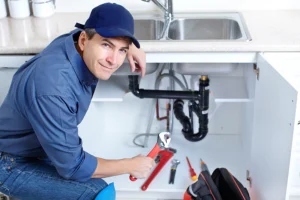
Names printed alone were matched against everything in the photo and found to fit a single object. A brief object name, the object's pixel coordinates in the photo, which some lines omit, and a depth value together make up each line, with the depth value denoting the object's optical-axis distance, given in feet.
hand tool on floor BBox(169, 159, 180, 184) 6.74
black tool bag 5.56
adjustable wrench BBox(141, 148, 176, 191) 6.68
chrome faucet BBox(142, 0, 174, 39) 6.58
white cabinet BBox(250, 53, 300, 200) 4.40
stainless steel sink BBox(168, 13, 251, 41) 6.83
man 4.04
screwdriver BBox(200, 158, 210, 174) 6.75
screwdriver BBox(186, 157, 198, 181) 6.71
